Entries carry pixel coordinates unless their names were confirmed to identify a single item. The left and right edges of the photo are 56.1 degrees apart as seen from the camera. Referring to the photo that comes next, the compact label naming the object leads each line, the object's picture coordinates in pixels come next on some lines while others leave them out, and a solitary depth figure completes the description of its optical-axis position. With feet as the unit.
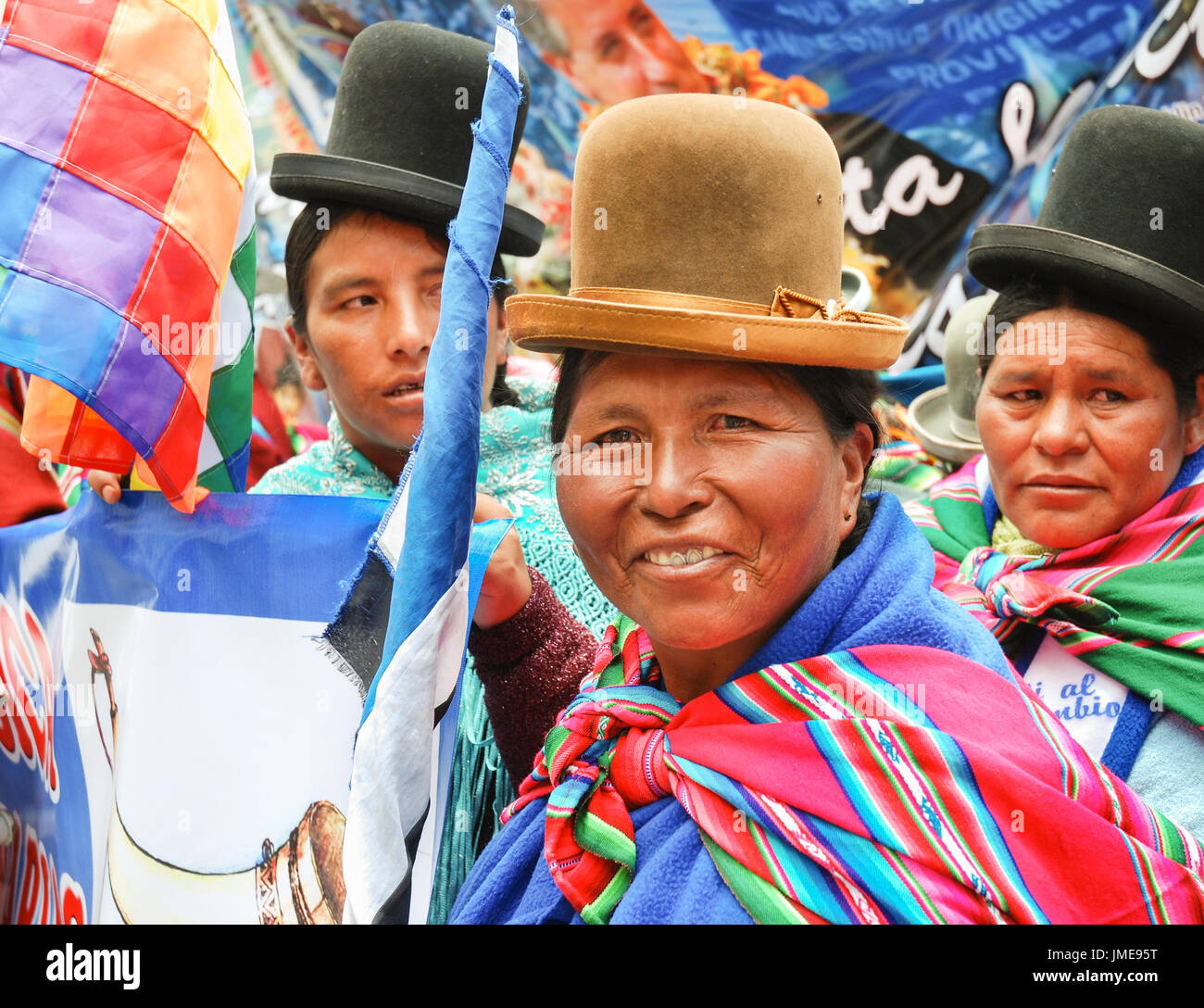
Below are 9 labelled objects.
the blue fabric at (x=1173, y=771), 6.48
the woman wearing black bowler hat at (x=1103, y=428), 7.36
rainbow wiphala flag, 5.55
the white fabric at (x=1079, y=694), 7.11
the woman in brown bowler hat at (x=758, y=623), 4.66
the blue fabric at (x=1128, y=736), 6.86
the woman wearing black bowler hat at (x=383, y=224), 8.00
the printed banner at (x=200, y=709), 5.92
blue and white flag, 4.82
